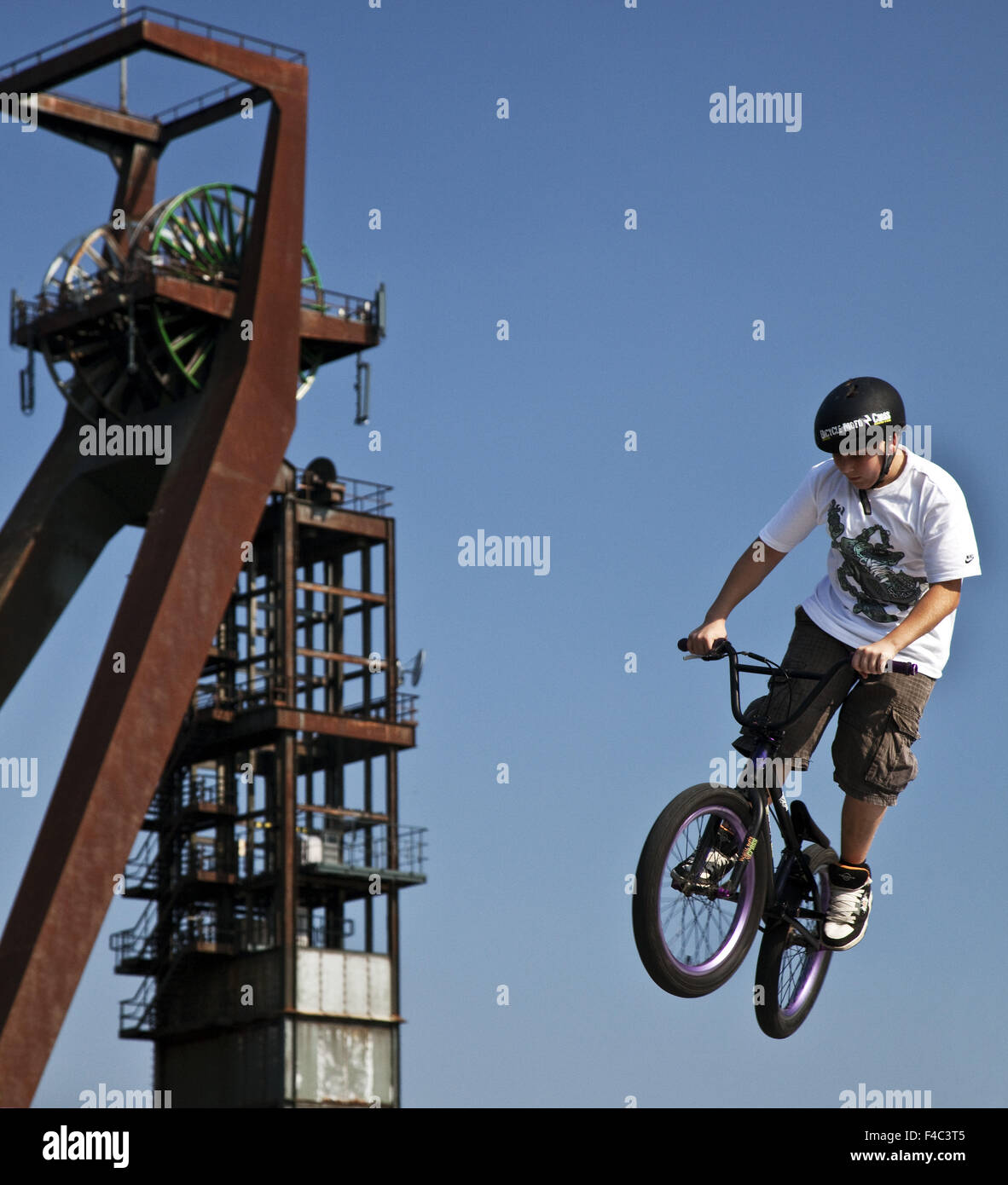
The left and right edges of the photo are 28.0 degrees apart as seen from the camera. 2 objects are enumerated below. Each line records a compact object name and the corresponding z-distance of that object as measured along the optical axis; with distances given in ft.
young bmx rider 31.76
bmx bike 31.27
